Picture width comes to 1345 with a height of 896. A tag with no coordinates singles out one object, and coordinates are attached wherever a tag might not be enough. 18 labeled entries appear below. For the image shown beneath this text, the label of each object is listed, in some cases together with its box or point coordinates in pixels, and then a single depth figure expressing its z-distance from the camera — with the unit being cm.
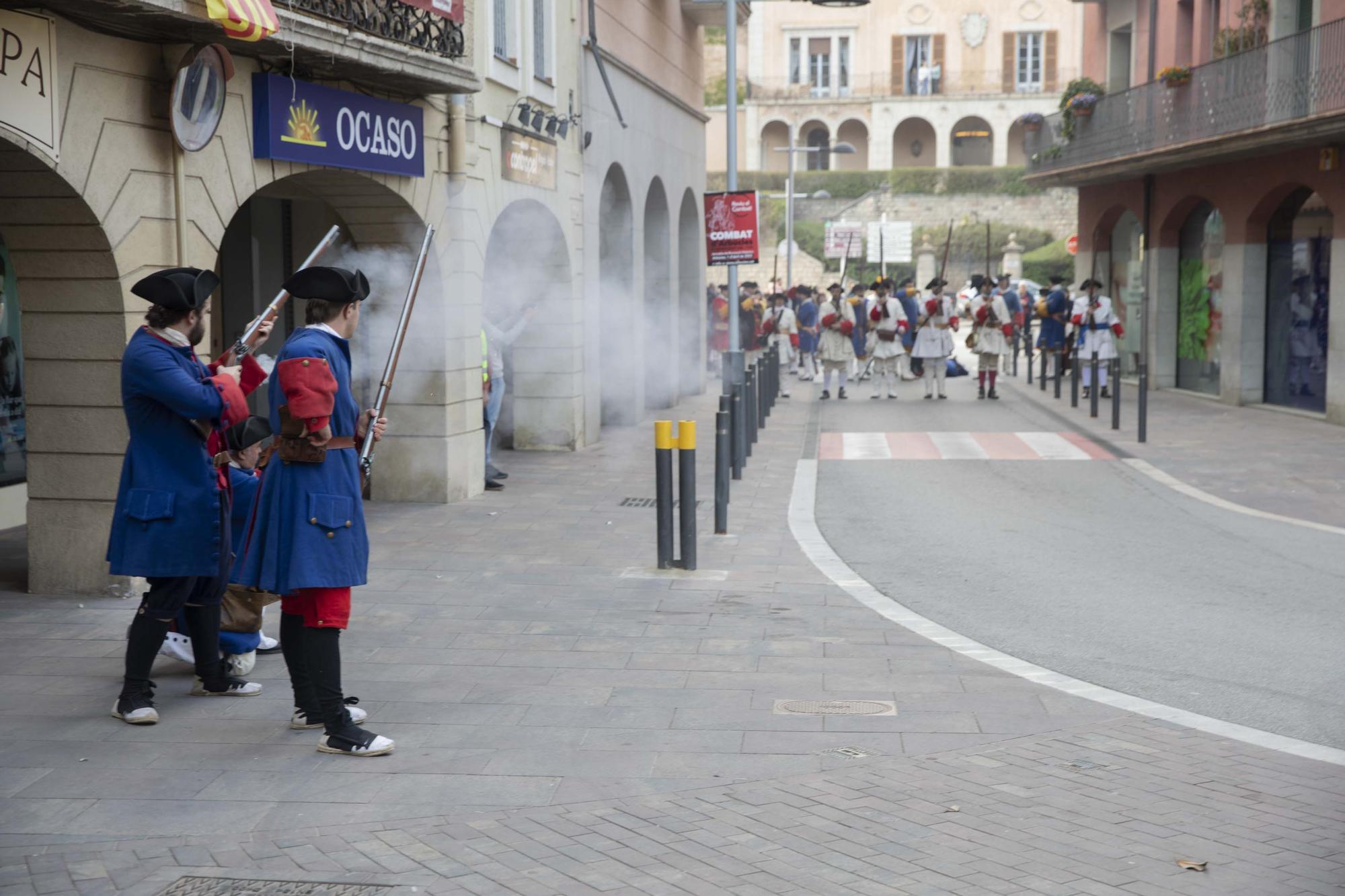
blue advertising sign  933
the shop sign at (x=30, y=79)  709
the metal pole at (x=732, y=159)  1927
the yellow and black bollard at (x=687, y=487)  920
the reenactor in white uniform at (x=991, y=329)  2286
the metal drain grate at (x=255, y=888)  434
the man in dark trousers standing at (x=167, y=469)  586
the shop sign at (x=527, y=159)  1366
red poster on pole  1870
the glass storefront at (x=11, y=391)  1120
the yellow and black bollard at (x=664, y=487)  916
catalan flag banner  775
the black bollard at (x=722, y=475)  1072
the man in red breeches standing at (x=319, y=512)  543
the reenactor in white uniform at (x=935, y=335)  2253
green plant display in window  2414
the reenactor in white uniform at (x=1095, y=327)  2200
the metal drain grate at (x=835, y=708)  616
